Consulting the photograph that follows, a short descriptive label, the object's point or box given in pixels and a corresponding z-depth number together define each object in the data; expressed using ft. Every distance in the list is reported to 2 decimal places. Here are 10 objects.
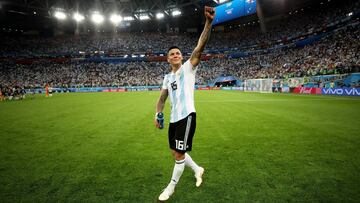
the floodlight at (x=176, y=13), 195.04
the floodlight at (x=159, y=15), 203.51
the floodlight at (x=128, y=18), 221.91
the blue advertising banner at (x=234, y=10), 126.32
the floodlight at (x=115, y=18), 185.19
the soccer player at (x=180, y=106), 11.31
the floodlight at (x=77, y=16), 174.83
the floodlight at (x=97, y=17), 179.17
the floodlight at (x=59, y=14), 166.71
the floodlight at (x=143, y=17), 211.00
